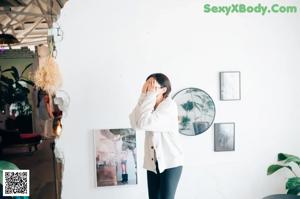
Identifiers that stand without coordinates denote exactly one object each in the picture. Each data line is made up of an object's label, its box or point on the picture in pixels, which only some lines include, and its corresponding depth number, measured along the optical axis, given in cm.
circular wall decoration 192
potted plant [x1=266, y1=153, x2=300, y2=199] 179
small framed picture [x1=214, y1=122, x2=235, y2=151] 194
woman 156
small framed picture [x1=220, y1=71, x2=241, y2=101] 193
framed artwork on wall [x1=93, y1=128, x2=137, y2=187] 186
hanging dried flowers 175
